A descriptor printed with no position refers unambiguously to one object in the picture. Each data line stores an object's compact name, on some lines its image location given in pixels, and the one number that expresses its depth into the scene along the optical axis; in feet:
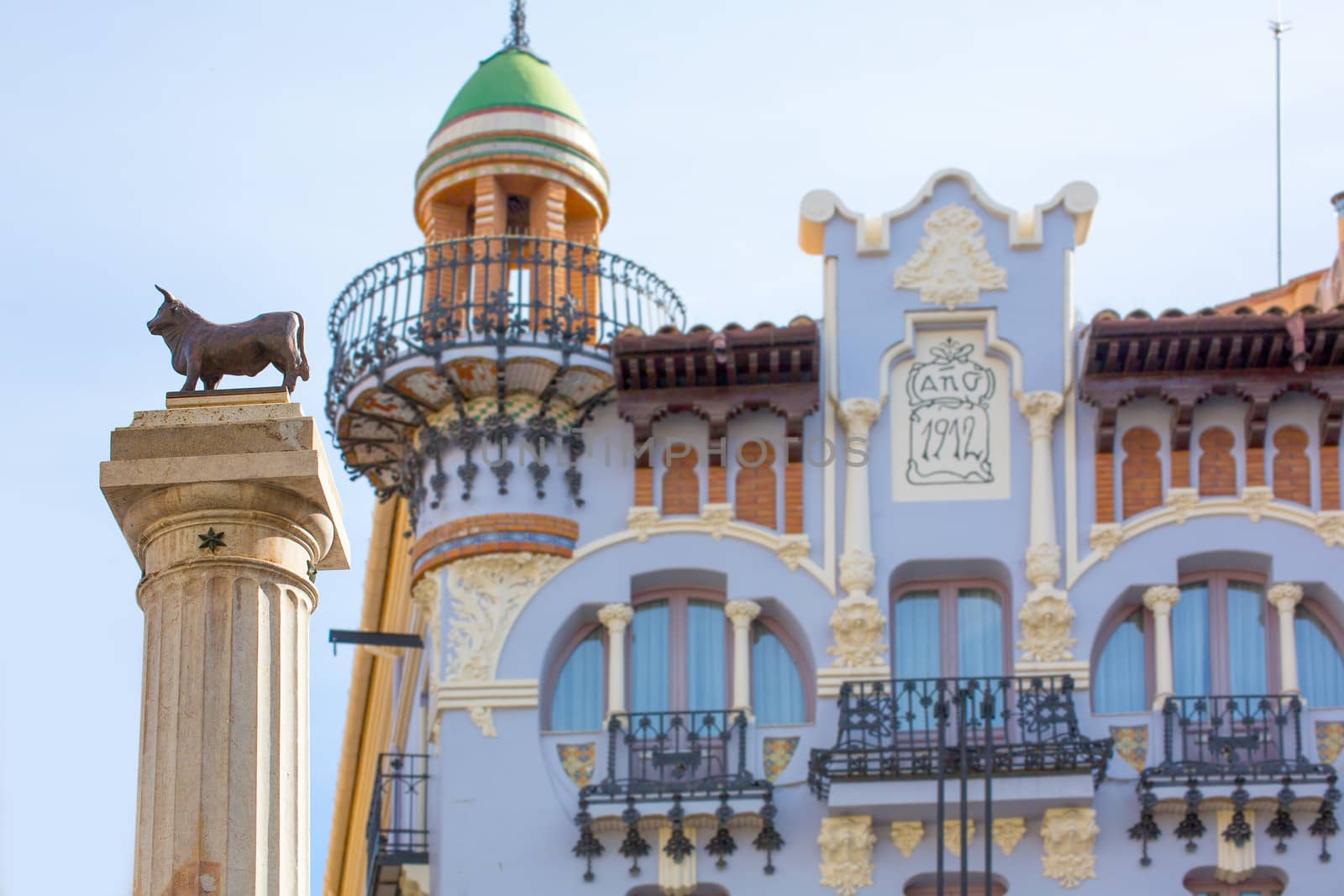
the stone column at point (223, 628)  53.78
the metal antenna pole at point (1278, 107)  120.16
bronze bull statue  57.82
